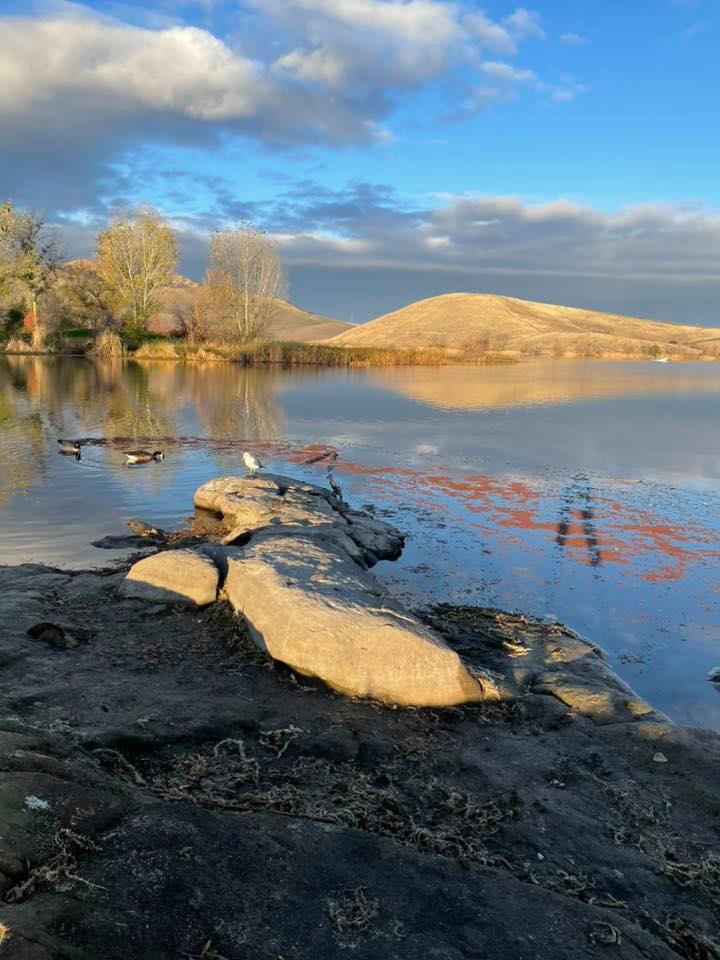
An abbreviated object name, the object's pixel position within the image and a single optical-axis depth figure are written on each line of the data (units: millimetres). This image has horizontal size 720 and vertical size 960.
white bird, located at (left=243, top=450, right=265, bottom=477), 17125
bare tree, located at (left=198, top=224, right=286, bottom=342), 68375
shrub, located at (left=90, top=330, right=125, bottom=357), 66500
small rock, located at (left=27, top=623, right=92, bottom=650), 7758
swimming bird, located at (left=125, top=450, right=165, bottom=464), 20156
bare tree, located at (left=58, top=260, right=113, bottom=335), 72312
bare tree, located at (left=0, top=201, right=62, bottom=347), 65125
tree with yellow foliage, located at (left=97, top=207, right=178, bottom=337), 70688
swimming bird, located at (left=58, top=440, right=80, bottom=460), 20605
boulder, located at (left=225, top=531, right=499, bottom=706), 7109
